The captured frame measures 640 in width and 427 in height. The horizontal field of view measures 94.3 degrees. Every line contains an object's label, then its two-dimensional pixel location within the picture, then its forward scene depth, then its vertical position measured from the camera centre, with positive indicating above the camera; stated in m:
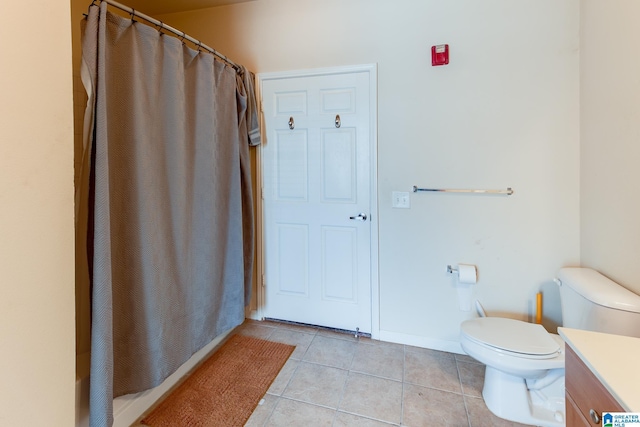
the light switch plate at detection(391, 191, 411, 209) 2.10 +0.04
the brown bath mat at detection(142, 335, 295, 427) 1.53 -1.06
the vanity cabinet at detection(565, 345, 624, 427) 0.73 -0.51
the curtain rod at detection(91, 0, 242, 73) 1.35 +0.97
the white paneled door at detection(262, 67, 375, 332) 2.19 +0.07
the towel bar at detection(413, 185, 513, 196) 1.90 +0.09
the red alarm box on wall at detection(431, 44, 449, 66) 1.91 +0.98
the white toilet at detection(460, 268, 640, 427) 1.37 -0.72
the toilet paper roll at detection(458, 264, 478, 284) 1.92 -0.45
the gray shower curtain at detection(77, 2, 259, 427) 1.21 +0.05
